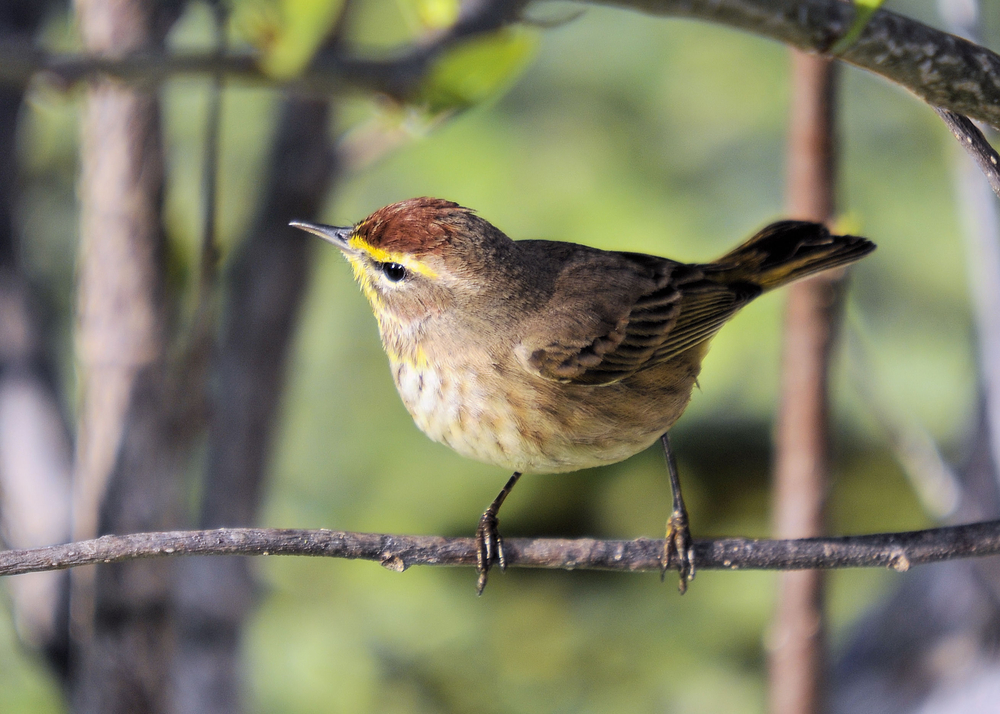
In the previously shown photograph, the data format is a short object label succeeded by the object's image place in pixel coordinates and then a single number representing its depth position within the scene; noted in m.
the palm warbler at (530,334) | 4.16
